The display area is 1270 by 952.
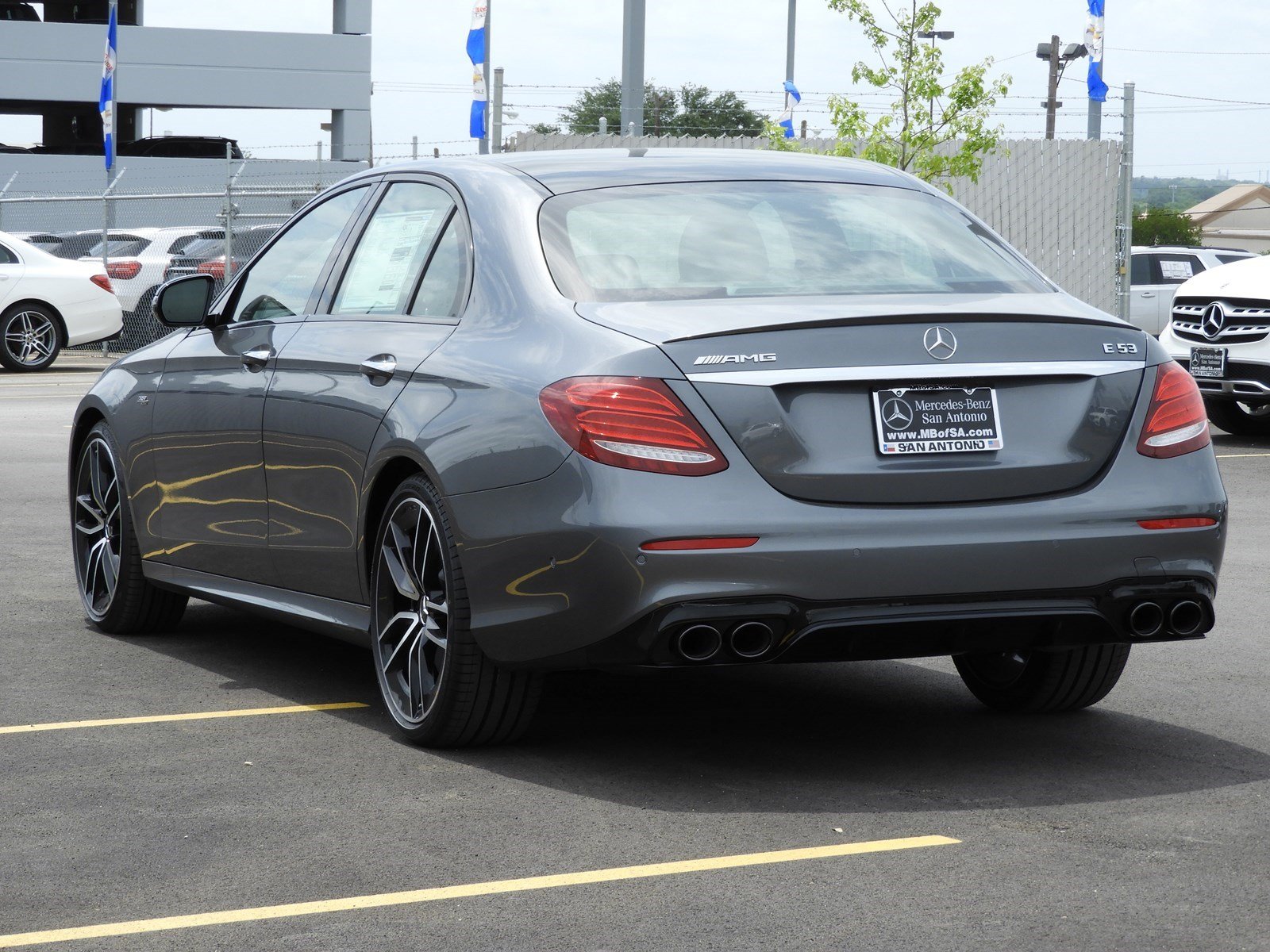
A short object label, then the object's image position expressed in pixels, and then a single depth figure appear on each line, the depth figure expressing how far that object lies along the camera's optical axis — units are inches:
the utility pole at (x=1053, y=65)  2552.9
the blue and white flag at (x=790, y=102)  1358.3
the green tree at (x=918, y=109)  802.8
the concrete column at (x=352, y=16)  2069.4
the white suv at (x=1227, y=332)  601.9
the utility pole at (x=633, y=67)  862.5
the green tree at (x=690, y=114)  3383.9
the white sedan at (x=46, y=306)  889.5
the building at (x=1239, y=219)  5329.7
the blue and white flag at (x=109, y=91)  1185.4
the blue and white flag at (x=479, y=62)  881.5
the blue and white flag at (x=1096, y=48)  900.6
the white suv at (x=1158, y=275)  1035.9
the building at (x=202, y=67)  2016.5
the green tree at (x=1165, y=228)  3961.6
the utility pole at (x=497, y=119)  870.4
